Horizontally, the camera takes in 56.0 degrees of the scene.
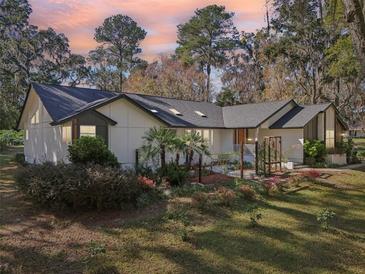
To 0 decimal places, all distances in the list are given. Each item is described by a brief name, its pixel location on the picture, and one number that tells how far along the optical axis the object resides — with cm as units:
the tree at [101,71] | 4519
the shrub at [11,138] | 3543
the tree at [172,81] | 3734
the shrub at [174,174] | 1295
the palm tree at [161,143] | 1370
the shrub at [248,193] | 1134
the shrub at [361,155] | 2595
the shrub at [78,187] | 911
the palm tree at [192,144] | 1438
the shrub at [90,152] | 1329
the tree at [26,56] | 3372
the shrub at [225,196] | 1049
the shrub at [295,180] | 1398
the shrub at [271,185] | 1252
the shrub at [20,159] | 1963
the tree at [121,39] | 4350
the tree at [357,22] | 709
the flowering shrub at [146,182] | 1119
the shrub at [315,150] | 2058
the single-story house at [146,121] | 1582
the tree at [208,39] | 3922
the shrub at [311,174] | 1507
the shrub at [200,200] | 998
